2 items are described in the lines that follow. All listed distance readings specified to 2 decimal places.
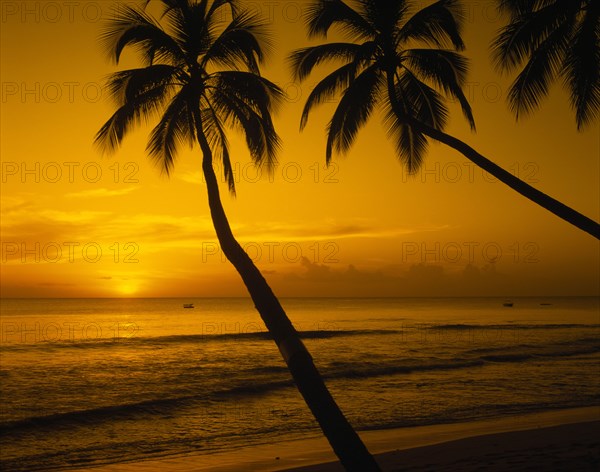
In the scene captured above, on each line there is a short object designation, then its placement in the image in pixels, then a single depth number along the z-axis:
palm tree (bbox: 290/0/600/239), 13.31
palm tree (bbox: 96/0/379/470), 12.02
